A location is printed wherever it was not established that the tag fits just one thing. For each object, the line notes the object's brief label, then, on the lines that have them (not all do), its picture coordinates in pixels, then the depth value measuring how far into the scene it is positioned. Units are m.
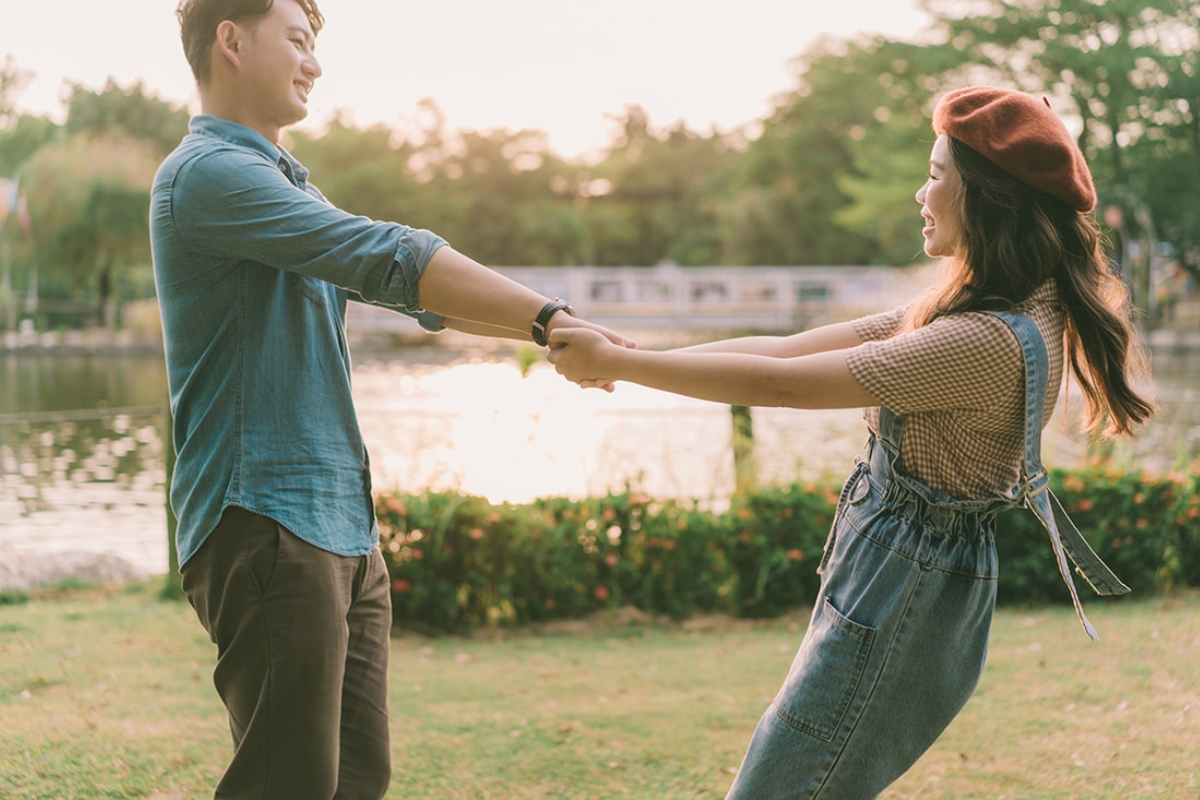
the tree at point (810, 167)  48.78
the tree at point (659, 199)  61.31
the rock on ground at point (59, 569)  6.23
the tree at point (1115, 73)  27.83
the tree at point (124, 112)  47.03
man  1.89
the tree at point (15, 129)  41.31
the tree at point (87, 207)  33.56
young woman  1.87
